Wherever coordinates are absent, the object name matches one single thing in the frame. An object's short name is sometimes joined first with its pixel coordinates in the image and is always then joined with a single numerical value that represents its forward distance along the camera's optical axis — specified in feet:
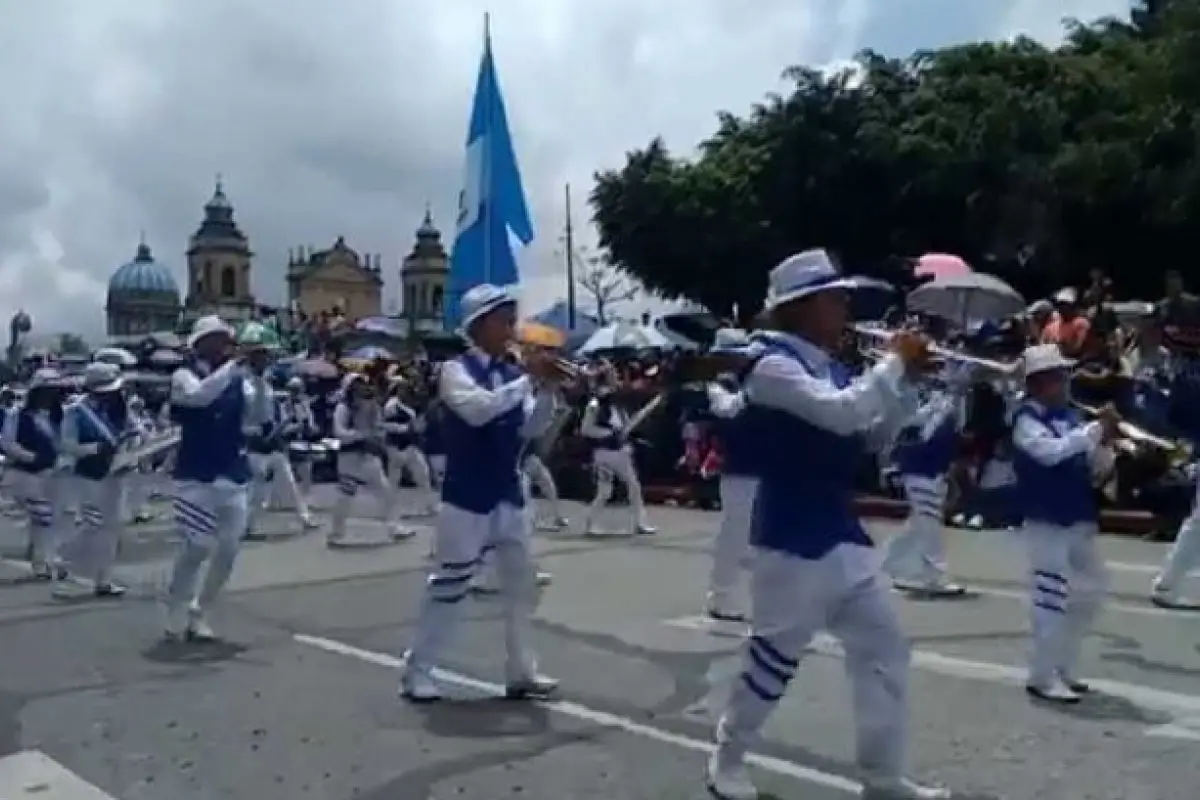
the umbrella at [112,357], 51.96
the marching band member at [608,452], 59.16
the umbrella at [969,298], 47.37
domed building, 276.21
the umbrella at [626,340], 78.43
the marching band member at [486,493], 26.94
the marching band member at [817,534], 19.35
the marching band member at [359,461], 56.49
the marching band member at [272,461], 56.75
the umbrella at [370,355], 91.47
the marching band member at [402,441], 62.49
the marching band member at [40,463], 49.24
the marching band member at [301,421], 74.38
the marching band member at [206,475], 34.32
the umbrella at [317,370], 82.02
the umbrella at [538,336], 28.50
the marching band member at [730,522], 35.96
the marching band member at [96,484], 44.21
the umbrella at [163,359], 76.07
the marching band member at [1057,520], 26.61
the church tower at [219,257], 297.33
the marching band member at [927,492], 40.01
